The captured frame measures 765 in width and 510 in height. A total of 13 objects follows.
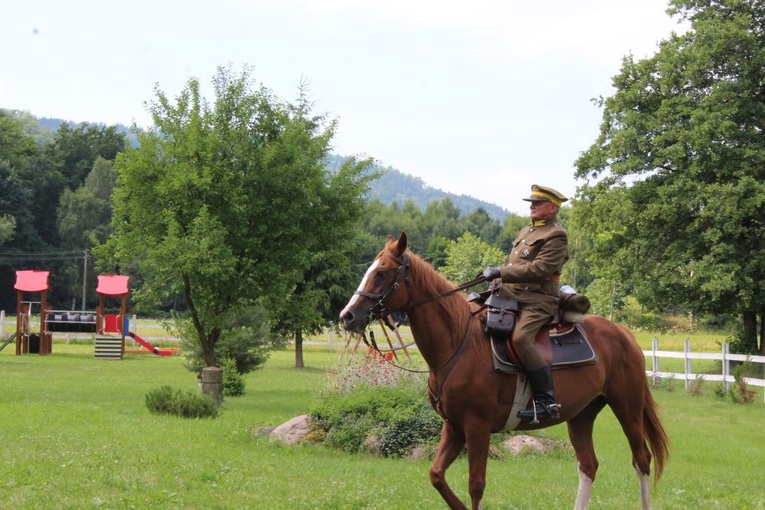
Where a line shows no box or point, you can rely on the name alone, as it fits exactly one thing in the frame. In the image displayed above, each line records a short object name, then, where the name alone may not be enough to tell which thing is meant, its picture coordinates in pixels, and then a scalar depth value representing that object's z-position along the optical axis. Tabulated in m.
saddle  8.52
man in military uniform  8.50
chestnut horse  8.15
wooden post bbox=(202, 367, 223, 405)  20.78
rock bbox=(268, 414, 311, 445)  15.27
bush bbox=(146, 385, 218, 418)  19.12
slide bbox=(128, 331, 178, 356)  49.18
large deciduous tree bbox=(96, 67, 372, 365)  21.41
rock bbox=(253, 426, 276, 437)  16.02
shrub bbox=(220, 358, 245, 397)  26.44
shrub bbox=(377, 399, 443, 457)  14.51
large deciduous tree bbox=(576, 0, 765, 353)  32.81
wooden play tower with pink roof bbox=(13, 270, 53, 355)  45.38
